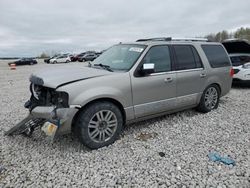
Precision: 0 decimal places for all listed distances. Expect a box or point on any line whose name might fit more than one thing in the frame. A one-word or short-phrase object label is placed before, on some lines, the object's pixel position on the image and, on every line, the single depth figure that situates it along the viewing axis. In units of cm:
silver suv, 316
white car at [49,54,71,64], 3674
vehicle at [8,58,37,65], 3519
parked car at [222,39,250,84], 787
